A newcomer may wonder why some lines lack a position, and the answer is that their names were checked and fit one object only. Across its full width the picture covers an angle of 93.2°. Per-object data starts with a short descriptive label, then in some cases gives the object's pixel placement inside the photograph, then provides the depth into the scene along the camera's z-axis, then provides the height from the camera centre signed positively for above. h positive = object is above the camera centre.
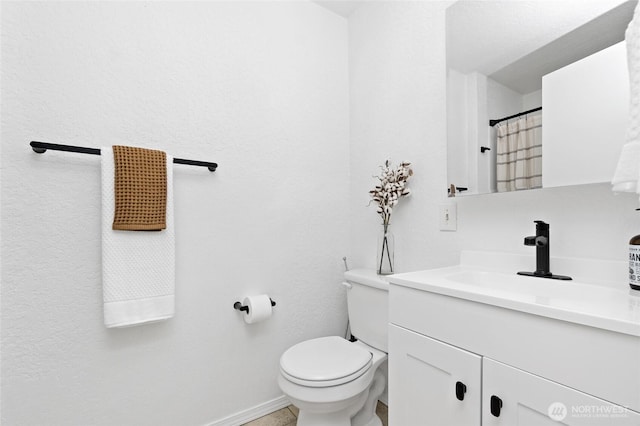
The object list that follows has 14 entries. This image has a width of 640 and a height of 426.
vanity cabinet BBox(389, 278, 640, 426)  0.60 -0.38
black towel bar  1.10 +0.26
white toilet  1.23 -0.66
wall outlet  1.37 -0.01
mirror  0.94 +0.55
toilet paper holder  1.54 -0.46
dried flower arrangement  1.56 +0.11
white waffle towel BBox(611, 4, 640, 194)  0.71 +0.18
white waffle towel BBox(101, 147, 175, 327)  1.19 -0.21
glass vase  1.63 -0.21
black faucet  1.01 -0.10
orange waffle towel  1.21 +0.11
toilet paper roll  1.52 -0.47
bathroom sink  0.62 -0.22
